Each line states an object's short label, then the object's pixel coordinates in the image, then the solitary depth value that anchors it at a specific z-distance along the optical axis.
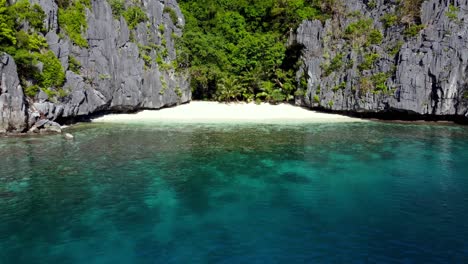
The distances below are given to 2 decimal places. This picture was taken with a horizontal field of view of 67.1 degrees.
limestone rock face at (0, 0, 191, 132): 29.73
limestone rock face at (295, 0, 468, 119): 38.56
